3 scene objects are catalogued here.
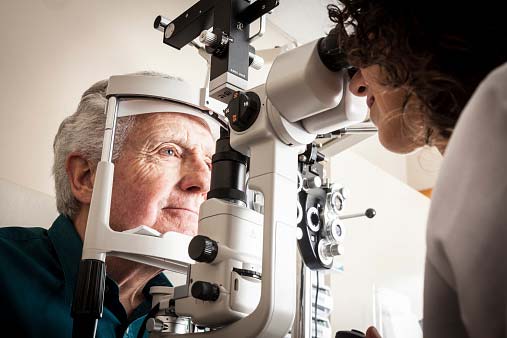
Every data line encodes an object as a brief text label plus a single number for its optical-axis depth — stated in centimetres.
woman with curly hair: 42
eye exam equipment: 92
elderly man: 124
